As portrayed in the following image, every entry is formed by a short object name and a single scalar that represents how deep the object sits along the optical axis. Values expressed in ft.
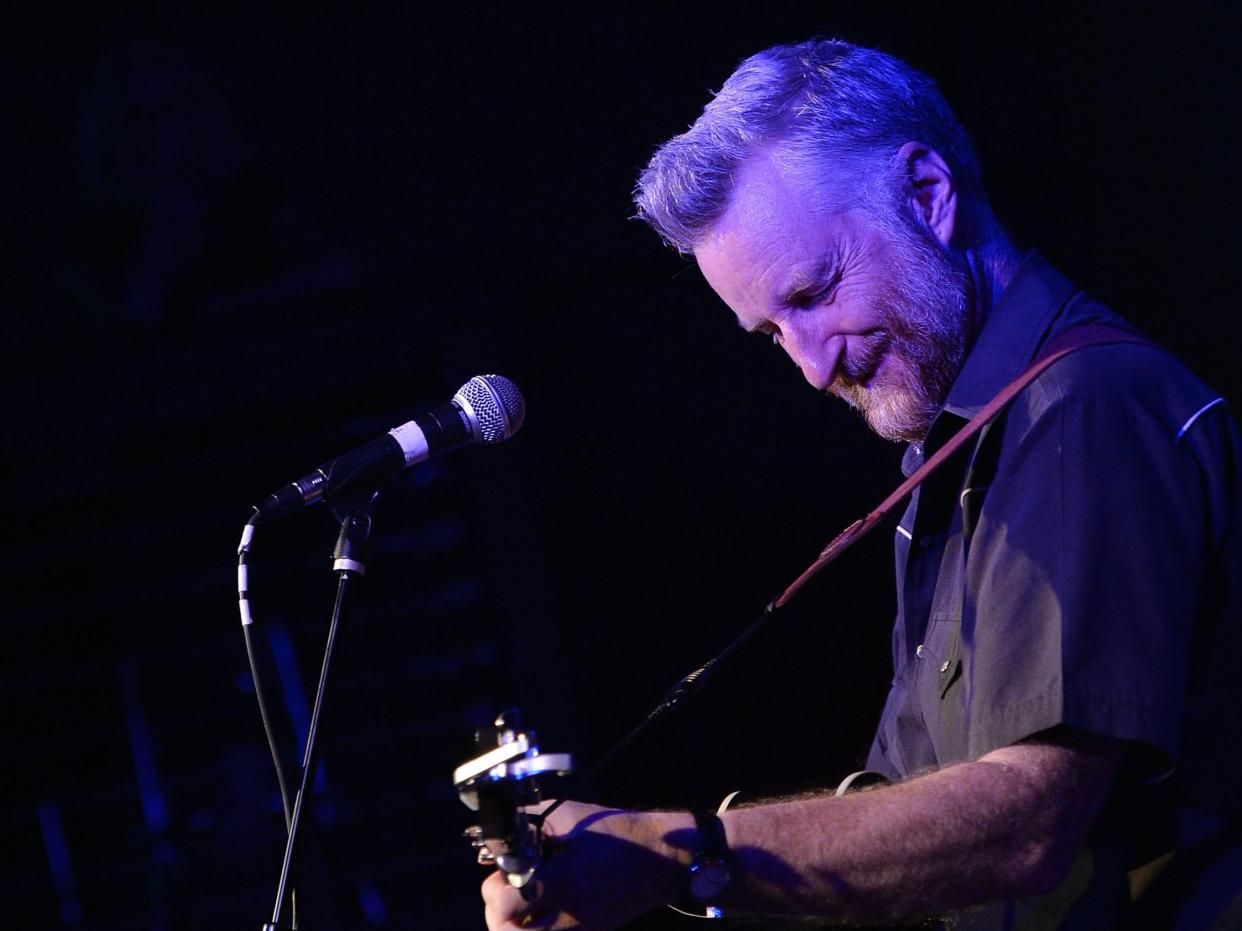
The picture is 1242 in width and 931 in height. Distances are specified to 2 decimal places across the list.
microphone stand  13.09
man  12.80
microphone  13.29
